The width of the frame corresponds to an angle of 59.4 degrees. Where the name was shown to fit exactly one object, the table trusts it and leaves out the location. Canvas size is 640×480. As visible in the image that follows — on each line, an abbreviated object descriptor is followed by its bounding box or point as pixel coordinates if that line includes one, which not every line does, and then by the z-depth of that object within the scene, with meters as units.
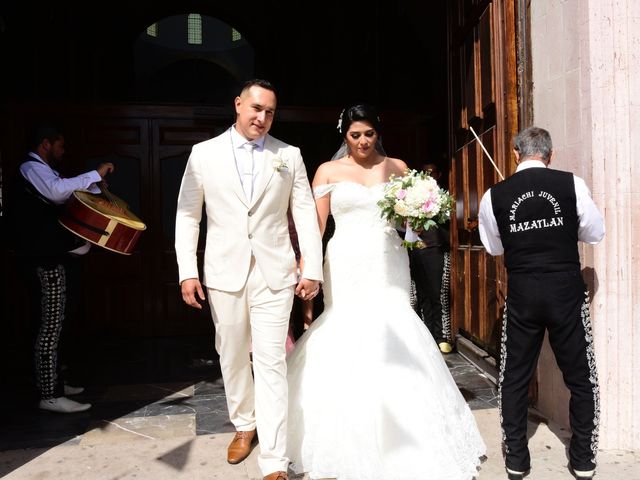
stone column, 3.50
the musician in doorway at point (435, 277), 6.32
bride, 3.11
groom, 3.28
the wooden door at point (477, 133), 4.52
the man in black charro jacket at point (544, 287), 3.03
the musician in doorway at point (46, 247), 4.40
